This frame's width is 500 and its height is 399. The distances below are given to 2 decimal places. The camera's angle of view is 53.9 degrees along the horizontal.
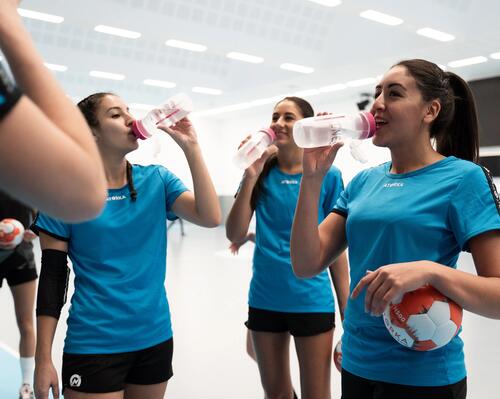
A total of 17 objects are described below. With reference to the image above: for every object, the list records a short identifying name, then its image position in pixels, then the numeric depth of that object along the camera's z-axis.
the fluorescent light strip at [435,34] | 8.18
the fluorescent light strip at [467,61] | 10.19
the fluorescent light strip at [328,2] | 6.97
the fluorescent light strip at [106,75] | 11.36
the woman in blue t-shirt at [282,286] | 2.28
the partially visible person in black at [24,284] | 3.07
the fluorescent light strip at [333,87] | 13.02
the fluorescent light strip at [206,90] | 13.00
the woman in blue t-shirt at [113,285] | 1.69
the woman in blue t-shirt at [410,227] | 1.26
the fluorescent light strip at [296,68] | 10.61
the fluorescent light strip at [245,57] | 9.84
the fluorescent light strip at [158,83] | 12.08
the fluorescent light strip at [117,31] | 8.27
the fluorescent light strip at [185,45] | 9.01
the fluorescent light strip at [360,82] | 12.45
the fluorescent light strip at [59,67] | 10.72
